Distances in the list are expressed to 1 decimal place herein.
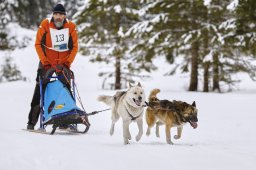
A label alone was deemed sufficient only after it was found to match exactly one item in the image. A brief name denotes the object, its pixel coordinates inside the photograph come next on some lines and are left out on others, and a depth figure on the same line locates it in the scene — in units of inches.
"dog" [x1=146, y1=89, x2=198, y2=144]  514.6
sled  564.4
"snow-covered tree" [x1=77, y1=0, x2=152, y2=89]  1554.1
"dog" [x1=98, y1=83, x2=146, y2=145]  528.1
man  599.2
